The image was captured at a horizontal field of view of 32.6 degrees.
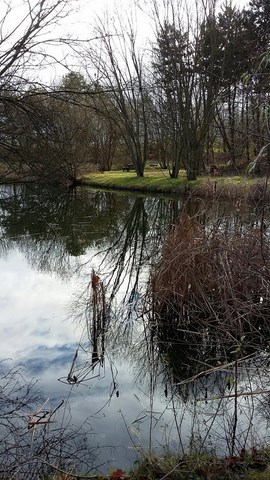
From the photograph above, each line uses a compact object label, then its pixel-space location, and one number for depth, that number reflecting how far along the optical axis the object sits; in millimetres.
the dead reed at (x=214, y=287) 5781
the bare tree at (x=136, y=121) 27953
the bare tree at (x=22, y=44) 3494
